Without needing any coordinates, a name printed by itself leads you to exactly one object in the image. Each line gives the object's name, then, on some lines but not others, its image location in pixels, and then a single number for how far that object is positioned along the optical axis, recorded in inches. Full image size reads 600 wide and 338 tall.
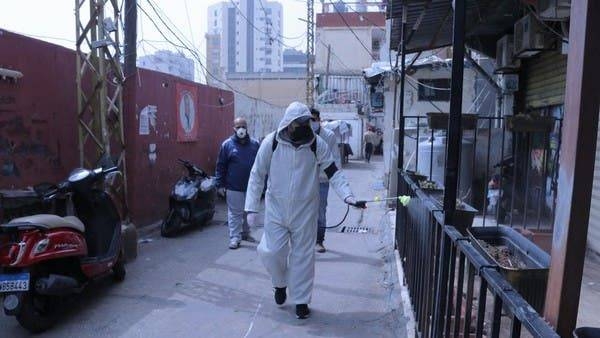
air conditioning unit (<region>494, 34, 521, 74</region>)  357.1
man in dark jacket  294.4
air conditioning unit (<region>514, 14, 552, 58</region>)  288.2
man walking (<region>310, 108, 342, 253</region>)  263.0
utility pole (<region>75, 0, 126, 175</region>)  252.7
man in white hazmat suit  188.5
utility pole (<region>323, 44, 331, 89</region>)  1432.6
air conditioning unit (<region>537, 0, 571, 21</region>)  223.5
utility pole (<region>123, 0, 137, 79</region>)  318.3
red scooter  161.6
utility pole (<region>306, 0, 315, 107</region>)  1234.0
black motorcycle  318.3
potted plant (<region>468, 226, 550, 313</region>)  127.4
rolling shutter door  304.3
